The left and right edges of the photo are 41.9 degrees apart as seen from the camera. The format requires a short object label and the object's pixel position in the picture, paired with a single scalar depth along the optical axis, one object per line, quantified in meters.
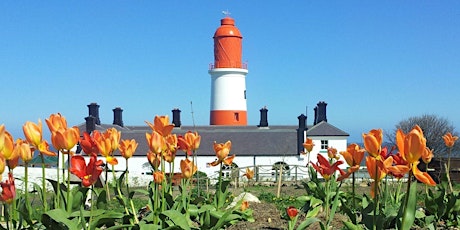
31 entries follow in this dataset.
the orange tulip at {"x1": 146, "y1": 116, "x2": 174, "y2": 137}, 4.03
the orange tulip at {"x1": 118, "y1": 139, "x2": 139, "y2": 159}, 4.16
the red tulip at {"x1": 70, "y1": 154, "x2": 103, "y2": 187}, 3.38
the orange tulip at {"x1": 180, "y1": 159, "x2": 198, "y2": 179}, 4.50
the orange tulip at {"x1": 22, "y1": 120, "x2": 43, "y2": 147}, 3.39
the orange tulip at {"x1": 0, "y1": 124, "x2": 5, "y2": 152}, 3.15
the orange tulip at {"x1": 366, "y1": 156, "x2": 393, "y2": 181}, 3.07
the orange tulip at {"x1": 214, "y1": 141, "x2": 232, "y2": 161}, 4.67
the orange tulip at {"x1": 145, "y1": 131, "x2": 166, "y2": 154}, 3.91
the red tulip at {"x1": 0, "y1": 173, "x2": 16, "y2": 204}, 3.31
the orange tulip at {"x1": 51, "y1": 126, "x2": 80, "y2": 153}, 3.31
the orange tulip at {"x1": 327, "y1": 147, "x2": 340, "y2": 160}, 7.07
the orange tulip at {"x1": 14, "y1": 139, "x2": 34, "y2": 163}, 3.45
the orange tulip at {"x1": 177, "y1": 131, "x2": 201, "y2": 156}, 4.62
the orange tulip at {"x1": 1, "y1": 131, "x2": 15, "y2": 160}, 3.28
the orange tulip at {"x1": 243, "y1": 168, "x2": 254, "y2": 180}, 7.34
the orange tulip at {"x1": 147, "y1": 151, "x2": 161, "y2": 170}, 4.17
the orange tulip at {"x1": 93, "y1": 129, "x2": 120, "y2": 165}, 3.66
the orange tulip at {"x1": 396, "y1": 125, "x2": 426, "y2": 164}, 2.72
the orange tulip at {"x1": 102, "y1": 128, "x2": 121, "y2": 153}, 3.76
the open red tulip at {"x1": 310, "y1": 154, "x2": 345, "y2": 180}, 4.09
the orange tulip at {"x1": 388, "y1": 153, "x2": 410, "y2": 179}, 2.75
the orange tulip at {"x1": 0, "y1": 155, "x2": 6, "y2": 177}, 3.15
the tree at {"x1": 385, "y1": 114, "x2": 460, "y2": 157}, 38.17
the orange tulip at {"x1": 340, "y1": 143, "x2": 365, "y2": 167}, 3.51
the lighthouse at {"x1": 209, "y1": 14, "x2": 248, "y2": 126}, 44.38
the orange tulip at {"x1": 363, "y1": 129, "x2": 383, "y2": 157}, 3.05
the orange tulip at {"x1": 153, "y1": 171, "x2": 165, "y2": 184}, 4.14
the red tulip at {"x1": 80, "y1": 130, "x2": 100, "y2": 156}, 3.74
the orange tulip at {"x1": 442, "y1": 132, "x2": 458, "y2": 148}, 7.18
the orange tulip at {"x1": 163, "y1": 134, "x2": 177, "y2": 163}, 4.61
